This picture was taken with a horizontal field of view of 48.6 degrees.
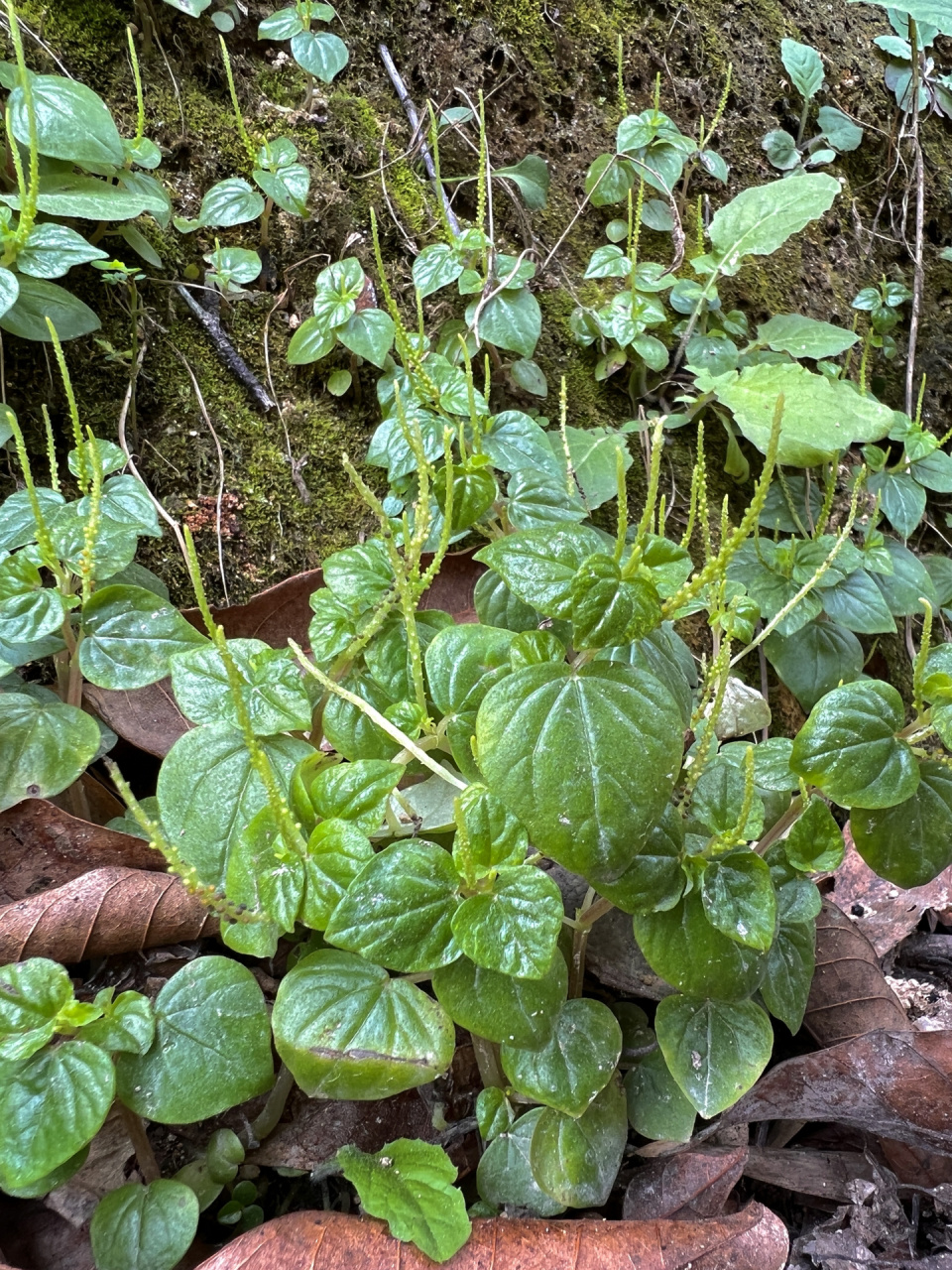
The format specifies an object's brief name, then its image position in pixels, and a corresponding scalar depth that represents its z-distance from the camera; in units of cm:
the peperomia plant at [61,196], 23
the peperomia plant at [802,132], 38
